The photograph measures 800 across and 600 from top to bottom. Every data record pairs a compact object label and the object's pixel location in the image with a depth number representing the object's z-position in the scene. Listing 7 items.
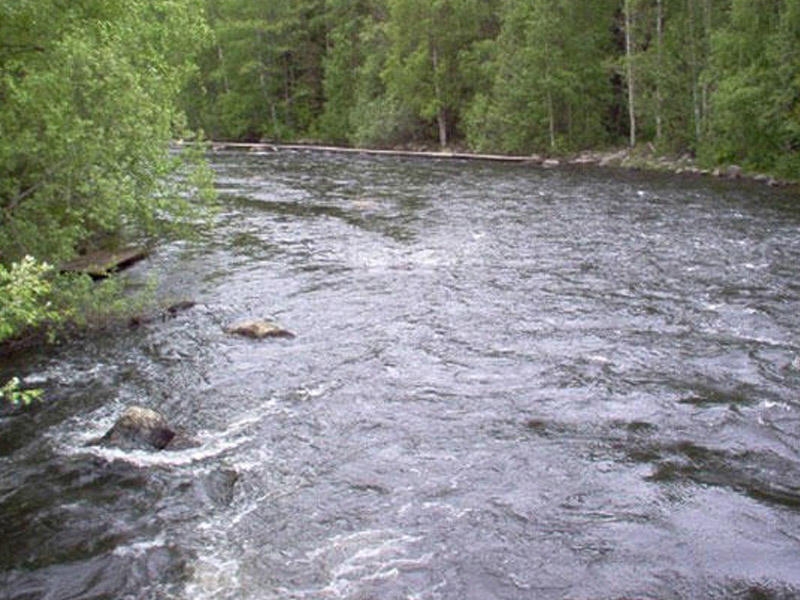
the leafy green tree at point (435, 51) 55.12
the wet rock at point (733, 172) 36.28
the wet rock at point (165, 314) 17.84
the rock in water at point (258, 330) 16.84
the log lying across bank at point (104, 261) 20.31
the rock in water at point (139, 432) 11.79
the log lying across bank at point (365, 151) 47.84
